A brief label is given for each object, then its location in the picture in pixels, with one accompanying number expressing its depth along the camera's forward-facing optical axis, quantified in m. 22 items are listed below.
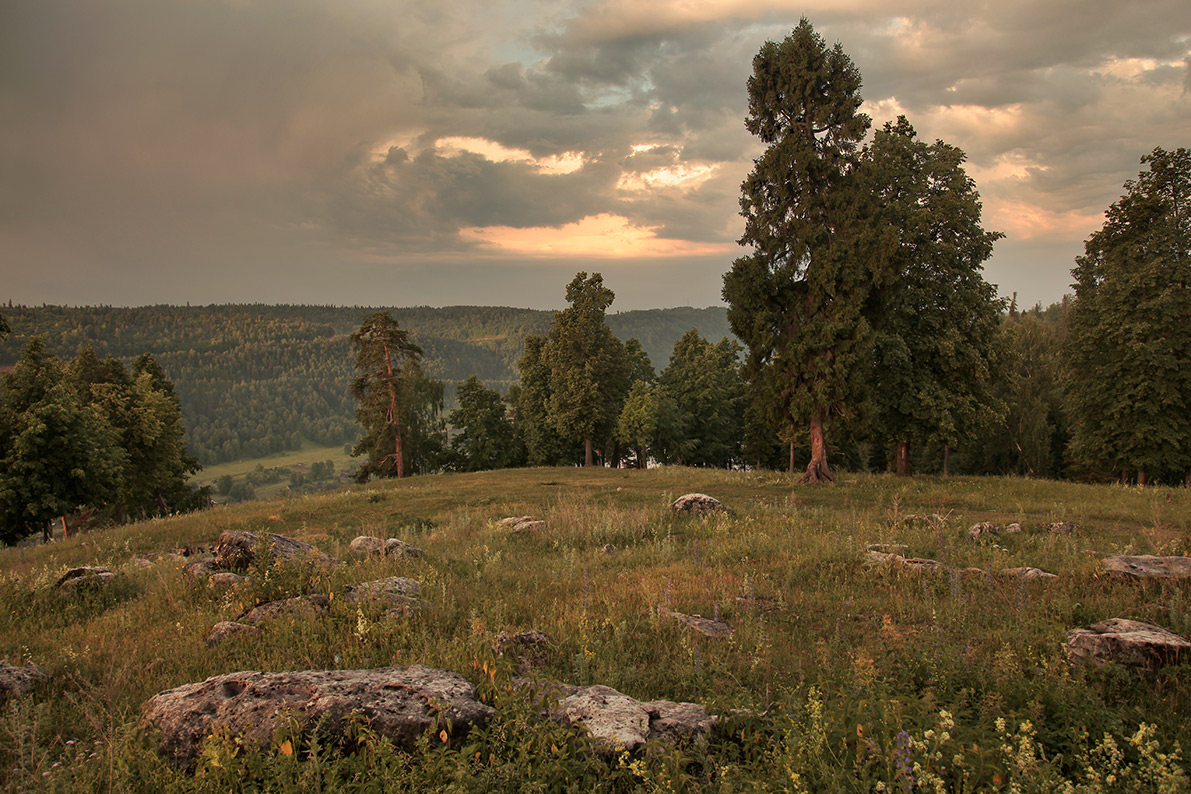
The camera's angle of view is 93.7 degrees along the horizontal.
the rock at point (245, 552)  8.79
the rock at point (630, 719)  3.81
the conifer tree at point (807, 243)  20.92
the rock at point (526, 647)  5.50
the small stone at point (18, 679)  4.83
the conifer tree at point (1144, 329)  23.56
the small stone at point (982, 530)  11.13
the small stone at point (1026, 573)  7.76
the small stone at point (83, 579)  8.31
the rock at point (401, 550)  10.29
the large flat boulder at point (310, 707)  3.80
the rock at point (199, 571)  8.23
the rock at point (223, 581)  7.92
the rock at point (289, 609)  6.56
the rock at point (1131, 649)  4.74
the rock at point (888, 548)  9.71
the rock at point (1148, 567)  7.15
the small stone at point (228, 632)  6.12
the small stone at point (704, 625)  6.33
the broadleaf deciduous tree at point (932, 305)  21.61
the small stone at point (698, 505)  14.74
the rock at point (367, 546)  10.80
